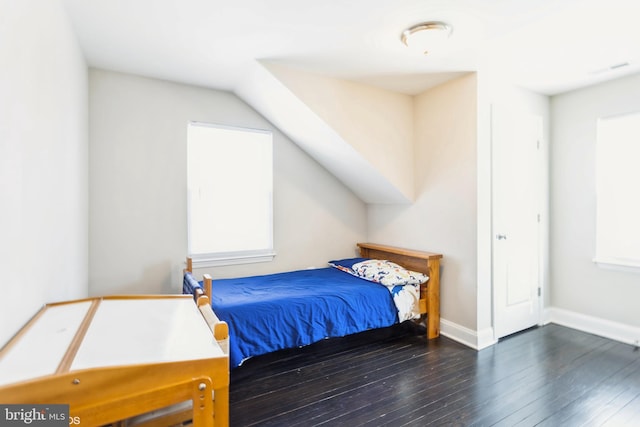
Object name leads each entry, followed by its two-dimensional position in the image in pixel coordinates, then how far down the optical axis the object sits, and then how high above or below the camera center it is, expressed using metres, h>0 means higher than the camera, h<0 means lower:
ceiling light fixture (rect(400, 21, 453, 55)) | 2.05 +1.14
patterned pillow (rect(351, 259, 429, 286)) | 2.94 -0.59
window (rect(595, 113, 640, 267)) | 2.86 +0.18
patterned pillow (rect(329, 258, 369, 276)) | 3.46 -0.58
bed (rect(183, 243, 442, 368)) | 2.29 -0.70
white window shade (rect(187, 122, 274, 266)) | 3.15 +0.18
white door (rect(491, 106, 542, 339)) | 2.94 -0.08
